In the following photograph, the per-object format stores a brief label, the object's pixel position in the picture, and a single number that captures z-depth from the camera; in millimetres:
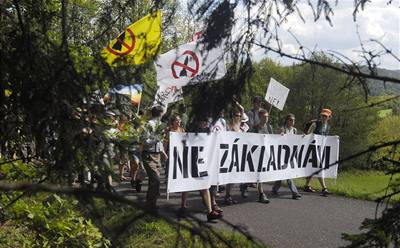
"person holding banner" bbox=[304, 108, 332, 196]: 11570
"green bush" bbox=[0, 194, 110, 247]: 4367
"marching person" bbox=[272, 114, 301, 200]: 10781
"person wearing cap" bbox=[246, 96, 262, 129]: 10570
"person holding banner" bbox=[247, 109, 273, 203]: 10406
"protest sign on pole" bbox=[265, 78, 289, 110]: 12148
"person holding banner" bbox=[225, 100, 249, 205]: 9281
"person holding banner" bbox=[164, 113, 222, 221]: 7723
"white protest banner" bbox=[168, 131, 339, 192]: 8484
